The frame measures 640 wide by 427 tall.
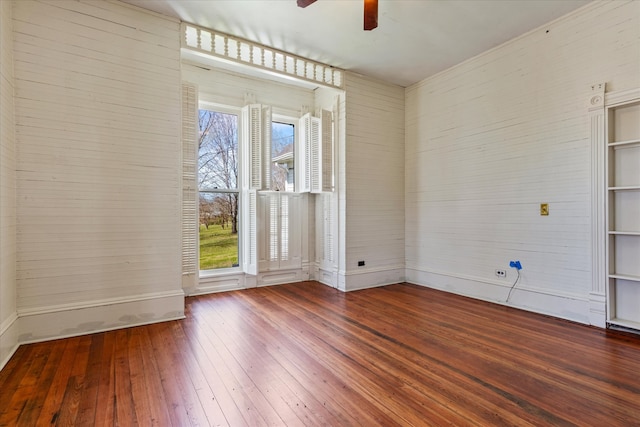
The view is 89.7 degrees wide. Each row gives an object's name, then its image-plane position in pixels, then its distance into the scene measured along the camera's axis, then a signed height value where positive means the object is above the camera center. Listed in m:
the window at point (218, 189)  4.65 +0.31
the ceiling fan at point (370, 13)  2.41 +1.50
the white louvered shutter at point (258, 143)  4.66 +0.97
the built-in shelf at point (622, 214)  3.02 -0.06
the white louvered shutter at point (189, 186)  3.97 +0.31
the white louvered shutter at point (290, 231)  5.16 -0.34
